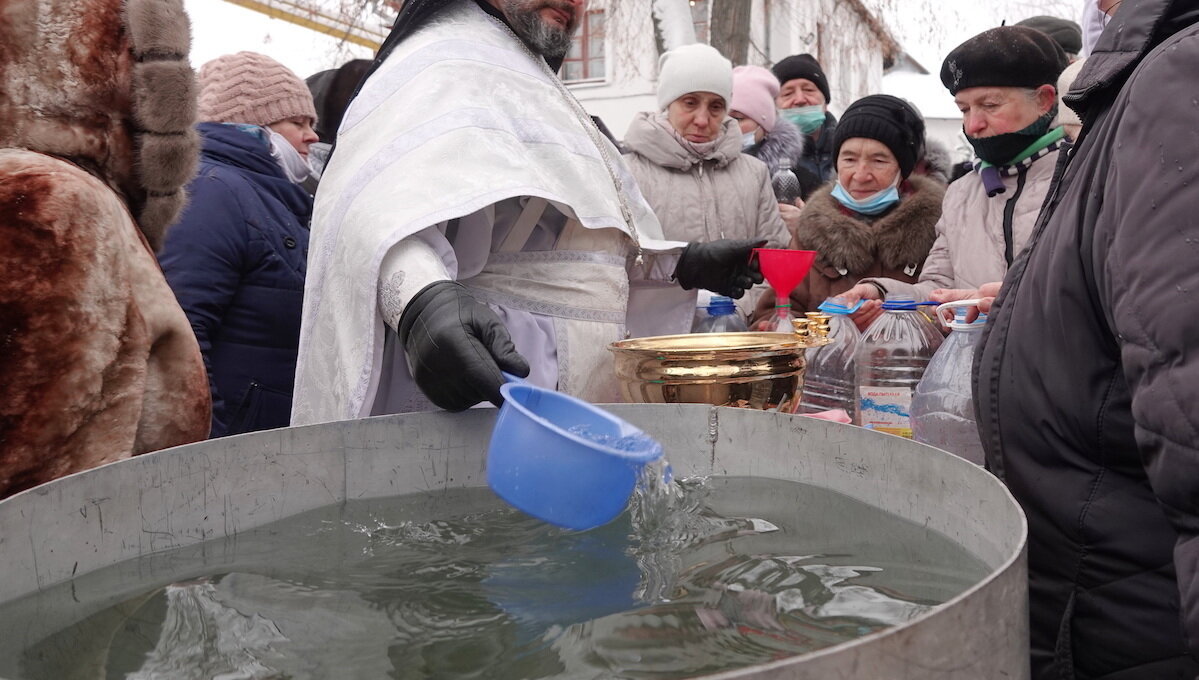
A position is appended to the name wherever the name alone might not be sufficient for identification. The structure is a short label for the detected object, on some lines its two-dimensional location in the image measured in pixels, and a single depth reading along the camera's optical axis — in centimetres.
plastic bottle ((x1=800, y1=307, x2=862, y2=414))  271
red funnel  254
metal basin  79
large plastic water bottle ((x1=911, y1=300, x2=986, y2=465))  202
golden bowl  186
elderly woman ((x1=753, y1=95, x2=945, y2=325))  396
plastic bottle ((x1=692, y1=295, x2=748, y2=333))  288
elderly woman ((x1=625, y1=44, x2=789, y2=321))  462
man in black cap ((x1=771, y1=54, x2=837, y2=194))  596
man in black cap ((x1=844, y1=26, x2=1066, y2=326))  341
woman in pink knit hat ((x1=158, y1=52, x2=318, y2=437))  312
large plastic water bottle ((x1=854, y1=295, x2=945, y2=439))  238
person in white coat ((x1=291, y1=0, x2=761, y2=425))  198
